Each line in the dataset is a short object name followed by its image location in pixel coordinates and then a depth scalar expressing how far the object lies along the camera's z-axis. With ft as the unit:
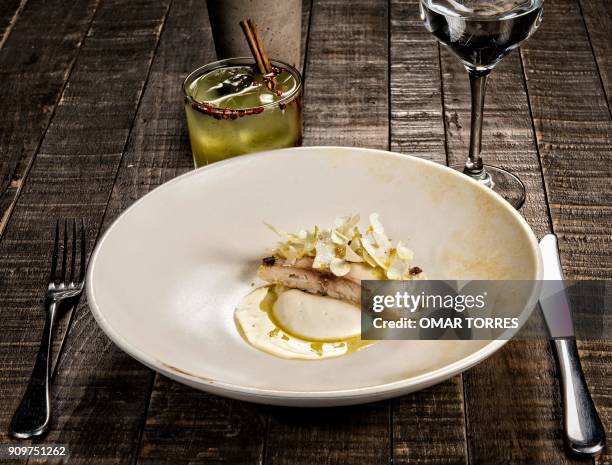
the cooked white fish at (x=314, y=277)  3.03
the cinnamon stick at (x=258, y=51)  3.99
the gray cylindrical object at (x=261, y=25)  4.34
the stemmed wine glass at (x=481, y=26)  3.40
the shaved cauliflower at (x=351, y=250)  3.04
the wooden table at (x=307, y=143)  2.79
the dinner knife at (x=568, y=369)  2.67
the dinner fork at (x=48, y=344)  2.81
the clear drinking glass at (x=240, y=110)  3.85
